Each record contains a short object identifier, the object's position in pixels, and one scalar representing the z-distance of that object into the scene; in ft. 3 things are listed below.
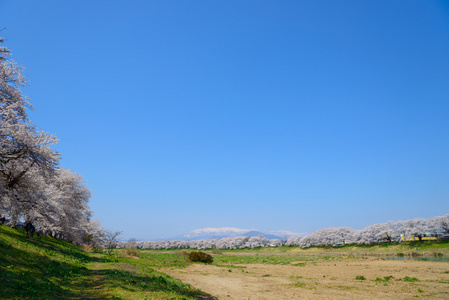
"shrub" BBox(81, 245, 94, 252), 206.39
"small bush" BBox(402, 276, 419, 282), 87.86
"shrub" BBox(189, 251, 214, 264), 172.14
